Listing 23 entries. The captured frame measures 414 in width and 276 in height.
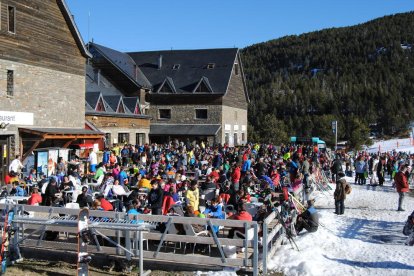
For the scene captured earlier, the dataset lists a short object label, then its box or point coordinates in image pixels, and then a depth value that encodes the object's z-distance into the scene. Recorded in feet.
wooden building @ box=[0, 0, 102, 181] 67.87
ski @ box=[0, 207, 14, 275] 31.40
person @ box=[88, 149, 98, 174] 72.23
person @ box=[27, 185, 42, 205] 39.93
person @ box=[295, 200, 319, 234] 42.24
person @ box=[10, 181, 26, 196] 47.22
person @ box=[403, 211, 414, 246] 39.24
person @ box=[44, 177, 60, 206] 42.39
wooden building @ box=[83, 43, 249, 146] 146.61
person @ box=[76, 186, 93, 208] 39.75
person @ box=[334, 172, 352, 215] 52.75
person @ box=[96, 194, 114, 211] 37.79
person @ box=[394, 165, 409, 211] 55.62
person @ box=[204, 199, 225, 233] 37.45
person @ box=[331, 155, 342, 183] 75.22
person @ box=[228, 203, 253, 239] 34.35
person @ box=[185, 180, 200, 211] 41.26
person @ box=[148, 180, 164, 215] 39.81
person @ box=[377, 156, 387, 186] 81.20
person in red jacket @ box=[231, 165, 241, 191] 56.64
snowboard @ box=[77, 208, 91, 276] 29.14
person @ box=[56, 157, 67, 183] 55.13
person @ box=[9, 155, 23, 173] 58.90
